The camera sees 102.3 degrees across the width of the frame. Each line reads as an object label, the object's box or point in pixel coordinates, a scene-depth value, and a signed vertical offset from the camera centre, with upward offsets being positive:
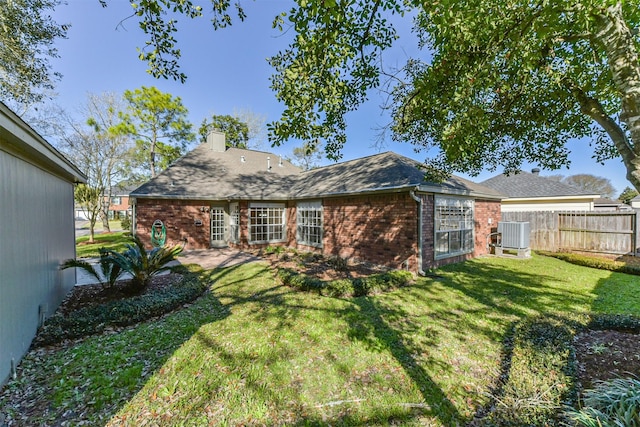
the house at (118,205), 39.04 +0.74
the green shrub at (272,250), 11.67 -1.92
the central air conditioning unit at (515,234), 10.44 -1.09
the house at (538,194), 16.48 +0.92
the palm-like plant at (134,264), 5.47 -1.21
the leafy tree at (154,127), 20.55 +7.00
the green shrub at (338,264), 8.61 -1.92
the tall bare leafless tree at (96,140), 18.00 +5.02
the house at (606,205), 25.73 +0.31
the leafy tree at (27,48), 7.52 +5.03
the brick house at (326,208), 8.32 +0.01
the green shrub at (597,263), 8.19 -1.91
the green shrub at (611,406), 2.11 -1.77
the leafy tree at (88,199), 16.12 +0.66
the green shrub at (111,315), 4.00 -1.86
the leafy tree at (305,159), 34.07 +6.83
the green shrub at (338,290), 6.17 -1.95
